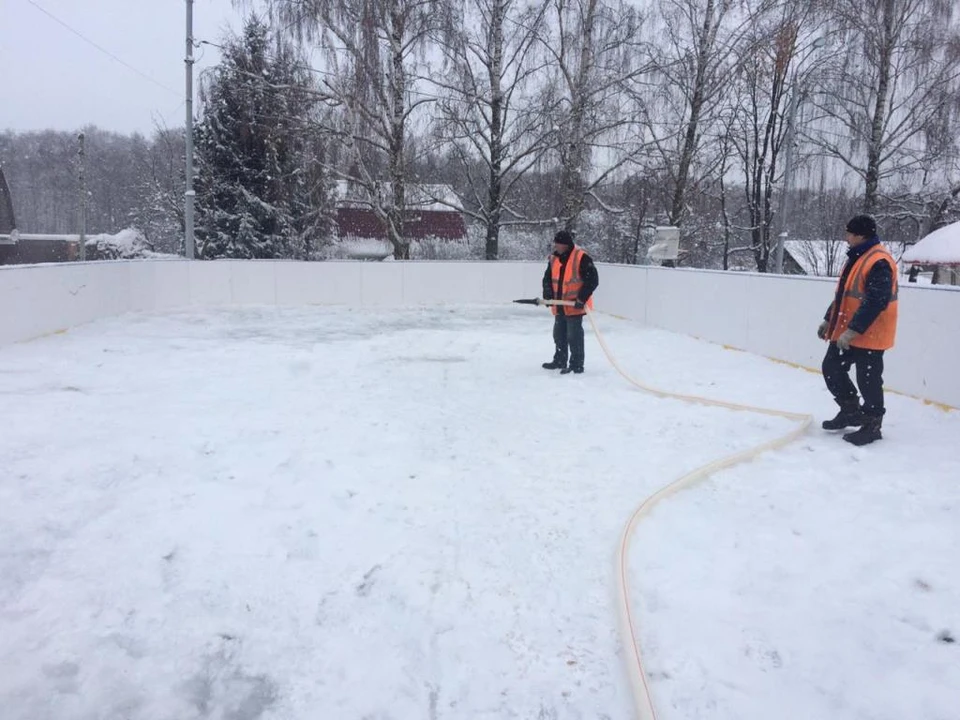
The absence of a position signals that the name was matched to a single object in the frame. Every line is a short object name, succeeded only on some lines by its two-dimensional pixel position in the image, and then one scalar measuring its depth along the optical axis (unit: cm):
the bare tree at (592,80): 1948
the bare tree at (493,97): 1945
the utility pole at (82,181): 3063
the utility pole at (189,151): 1691
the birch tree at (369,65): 1878
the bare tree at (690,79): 1950
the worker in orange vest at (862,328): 483
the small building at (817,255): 2353
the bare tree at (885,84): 1884
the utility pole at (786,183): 1769
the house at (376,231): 3114
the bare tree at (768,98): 1966
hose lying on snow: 234
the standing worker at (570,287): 777
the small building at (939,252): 1803
